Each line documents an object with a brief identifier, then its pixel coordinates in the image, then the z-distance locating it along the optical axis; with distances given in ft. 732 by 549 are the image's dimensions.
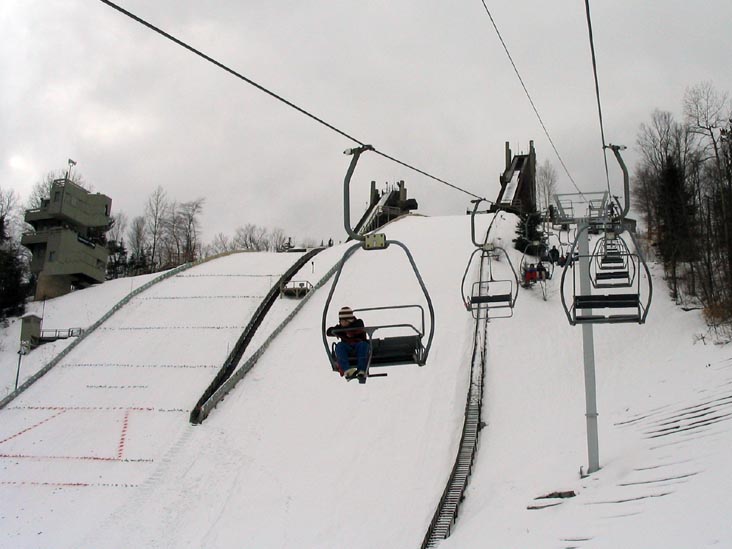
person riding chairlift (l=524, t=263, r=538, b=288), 73.57
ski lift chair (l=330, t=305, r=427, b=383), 28.50
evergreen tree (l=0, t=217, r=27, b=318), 136.36
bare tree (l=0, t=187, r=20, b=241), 149.79
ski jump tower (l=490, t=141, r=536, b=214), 182.76
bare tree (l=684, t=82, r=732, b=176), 100.51
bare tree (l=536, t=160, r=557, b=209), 228.22
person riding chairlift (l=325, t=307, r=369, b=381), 28.30
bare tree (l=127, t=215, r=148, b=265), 236.63
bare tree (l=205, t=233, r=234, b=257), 271.90
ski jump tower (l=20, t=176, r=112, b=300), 148.25
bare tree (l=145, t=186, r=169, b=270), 238.68
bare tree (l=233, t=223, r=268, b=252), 279.08
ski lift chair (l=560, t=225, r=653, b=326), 32.78
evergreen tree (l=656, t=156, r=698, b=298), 103.81
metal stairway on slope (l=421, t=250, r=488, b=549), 48.03
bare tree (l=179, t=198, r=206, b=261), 243.19
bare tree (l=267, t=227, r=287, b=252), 279.40
